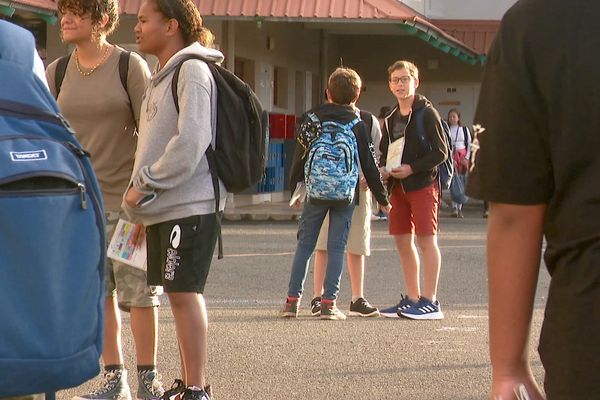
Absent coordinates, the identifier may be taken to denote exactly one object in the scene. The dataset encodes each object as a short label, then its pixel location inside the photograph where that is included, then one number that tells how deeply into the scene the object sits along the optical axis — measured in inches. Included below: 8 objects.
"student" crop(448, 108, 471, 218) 1281.3
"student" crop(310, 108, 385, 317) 584.6
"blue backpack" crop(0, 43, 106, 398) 187.4
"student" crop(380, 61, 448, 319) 578.1
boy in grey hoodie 352.1
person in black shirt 157.0
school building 1176.1
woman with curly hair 378.9
